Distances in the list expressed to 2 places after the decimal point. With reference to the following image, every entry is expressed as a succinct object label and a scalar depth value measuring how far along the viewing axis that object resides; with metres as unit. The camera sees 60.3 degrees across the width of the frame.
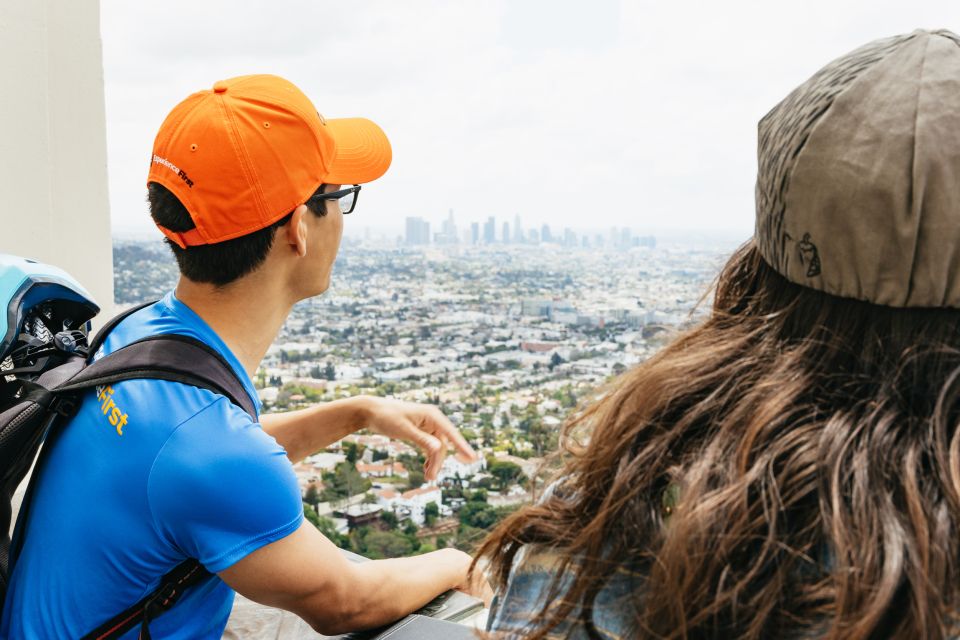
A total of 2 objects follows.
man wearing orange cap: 0.91
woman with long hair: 0.49
